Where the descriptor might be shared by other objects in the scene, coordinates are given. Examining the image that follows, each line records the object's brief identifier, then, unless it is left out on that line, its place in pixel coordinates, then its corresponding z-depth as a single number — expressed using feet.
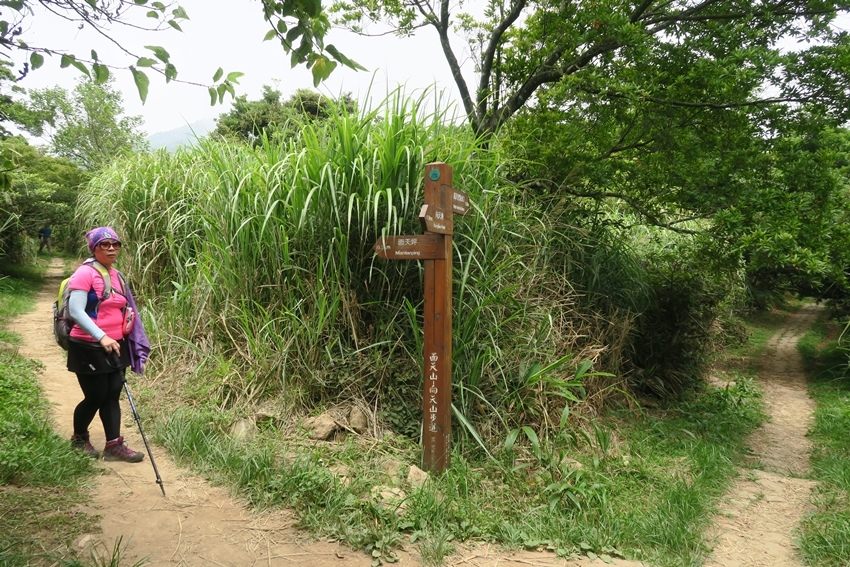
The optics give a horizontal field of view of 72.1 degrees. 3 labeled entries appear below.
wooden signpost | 12.41
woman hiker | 11.42
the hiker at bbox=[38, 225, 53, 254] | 44.01
